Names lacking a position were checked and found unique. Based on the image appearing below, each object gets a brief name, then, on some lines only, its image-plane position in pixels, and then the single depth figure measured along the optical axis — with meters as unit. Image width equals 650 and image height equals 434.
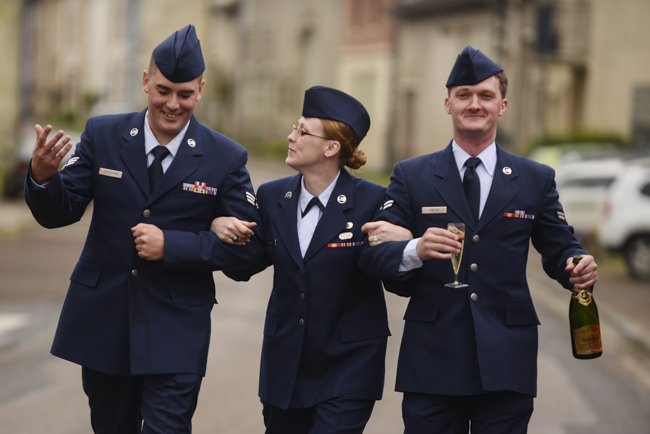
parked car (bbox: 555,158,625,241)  36.69
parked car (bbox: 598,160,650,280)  31.20
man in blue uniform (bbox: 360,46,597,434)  8.47
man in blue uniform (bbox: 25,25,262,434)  8.77
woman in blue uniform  8.82
